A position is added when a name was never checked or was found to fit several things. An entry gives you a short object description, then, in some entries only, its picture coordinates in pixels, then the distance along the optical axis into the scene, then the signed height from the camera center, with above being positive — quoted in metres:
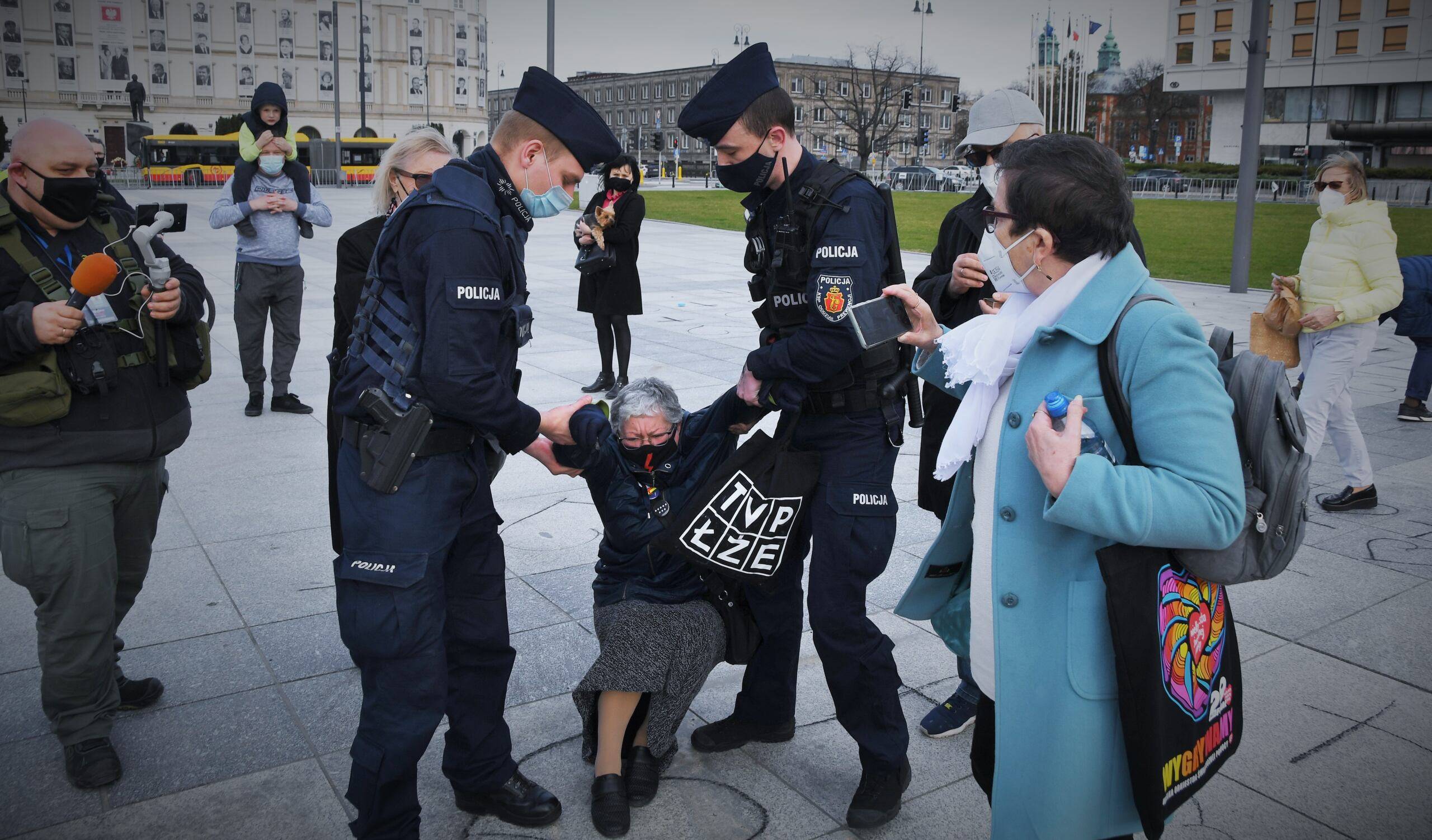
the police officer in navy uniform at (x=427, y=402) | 2.65 -0.44
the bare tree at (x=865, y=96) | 82.69 +12.79
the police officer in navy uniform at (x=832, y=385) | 3.06 -0.44
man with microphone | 3.20 -0.59
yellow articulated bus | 46.22 +3.05
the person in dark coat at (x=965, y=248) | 3.98 -0.03
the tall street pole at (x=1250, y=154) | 14.77 +1.36
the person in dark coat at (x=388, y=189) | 4.18 +0.17
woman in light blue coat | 1.92 -0.43
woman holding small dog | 8.73 -0.37
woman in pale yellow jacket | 6.25 -0.31
